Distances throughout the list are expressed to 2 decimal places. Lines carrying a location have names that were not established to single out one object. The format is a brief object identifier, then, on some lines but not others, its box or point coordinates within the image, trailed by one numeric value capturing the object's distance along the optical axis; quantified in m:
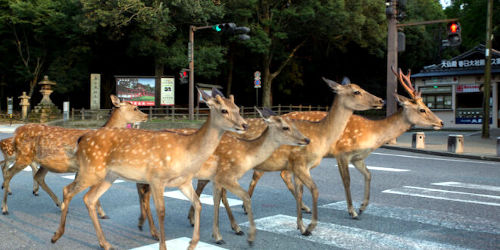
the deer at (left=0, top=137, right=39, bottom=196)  7.57
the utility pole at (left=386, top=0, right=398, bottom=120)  18.01
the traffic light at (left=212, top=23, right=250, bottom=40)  20.23
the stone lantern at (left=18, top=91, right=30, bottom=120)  35.41
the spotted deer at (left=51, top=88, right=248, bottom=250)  4.84
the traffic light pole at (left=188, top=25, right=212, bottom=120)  26.62
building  27.33
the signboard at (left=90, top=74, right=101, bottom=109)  31.87
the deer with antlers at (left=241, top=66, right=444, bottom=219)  6.90
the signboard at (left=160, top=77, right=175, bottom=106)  29.22
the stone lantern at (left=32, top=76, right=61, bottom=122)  33.75
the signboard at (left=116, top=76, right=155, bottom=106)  28.84
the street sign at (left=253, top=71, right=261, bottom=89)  26.73
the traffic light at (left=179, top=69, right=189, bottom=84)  27.69
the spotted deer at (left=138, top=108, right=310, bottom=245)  5.40
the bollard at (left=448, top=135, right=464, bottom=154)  15.70
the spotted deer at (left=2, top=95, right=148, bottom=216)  6.48
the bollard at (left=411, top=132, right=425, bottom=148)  17.56
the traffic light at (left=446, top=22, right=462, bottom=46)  15.88
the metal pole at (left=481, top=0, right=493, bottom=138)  19.78
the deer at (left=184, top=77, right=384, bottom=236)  5.96
